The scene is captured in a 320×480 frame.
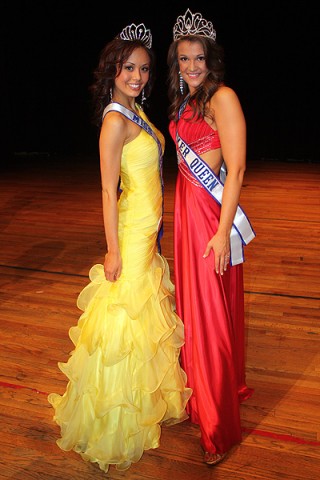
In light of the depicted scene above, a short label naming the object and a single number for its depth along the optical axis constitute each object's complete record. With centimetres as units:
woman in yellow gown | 150
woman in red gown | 144
